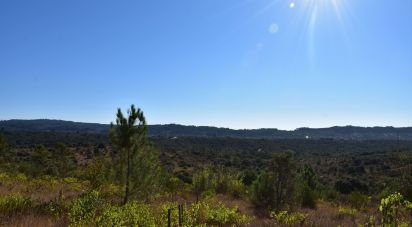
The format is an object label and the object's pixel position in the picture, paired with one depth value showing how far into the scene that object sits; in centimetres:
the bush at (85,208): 802
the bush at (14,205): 894
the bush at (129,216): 742
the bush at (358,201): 1937
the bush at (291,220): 963
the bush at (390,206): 552
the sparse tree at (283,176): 1537
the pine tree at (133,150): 1364
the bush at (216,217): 1006
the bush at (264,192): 1680
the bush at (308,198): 2008
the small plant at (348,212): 1474
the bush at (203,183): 2273
